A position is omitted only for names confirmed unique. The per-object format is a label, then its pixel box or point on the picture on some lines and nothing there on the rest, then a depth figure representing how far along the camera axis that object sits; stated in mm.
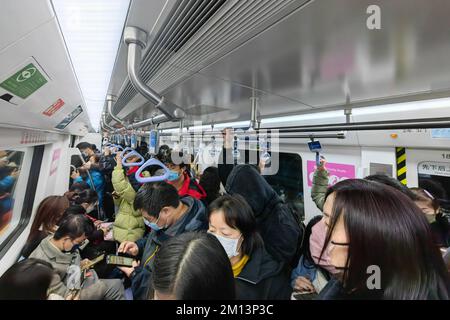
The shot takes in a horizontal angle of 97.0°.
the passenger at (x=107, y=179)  3854
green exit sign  1062
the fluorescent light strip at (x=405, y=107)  1472
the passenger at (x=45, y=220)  2033
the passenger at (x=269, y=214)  1500
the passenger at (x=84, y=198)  2920
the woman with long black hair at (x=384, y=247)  625
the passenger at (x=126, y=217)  2381
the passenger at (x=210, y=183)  2524
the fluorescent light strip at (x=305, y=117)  2220
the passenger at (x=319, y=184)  1840
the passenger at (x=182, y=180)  2234
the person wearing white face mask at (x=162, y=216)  1625
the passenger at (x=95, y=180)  3613
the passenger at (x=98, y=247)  2094
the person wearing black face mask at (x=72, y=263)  1478
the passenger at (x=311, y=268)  1388
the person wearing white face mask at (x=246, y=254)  1216
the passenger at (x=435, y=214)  1610
